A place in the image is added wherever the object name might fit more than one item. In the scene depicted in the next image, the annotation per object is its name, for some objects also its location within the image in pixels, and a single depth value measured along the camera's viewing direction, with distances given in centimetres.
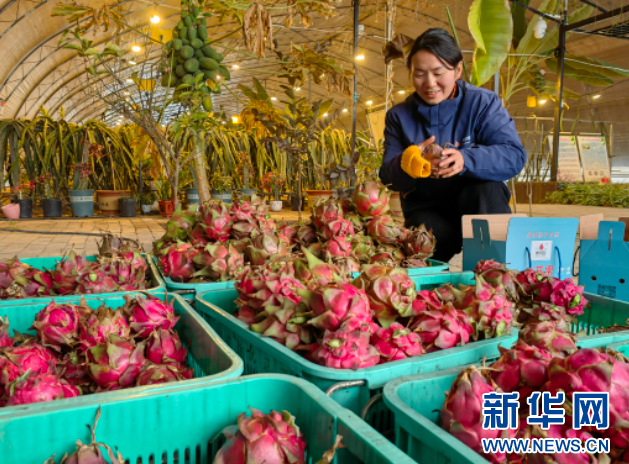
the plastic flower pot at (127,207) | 615
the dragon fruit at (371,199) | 161
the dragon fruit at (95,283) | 108
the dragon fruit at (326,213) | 151
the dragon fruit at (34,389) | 62
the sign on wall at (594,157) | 827
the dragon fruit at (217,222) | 136
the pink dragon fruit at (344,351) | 69
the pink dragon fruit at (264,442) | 50
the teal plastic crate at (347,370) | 66
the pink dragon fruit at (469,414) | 54
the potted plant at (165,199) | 622
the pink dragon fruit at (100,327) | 77
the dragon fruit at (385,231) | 154
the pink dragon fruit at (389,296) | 85
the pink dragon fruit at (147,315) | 83
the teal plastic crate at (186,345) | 53
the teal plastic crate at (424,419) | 48
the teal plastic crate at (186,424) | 49
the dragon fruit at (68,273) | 110
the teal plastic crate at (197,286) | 114
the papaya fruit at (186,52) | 312
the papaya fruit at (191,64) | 311
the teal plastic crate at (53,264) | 96
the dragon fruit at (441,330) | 81
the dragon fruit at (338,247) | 137
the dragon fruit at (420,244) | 150
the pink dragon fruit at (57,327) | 79
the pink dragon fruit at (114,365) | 71
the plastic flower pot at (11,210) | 541
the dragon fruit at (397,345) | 77
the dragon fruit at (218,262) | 120
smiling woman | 181
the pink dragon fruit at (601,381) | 54
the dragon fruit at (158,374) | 69
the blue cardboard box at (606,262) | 150
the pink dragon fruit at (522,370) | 62
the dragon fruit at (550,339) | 70
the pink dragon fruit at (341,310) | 71
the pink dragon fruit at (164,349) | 78
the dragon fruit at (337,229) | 147
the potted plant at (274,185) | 689
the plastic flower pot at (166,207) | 620
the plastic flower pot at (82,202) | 580
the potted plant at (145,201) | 661
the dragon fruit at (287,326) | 77
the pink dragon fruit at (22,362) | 67
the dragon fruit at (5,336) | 78
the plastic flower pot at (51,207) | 583
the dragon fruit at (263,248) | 120
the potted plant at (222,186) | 630
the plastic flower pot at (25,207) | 562
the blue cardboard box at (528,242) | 147
